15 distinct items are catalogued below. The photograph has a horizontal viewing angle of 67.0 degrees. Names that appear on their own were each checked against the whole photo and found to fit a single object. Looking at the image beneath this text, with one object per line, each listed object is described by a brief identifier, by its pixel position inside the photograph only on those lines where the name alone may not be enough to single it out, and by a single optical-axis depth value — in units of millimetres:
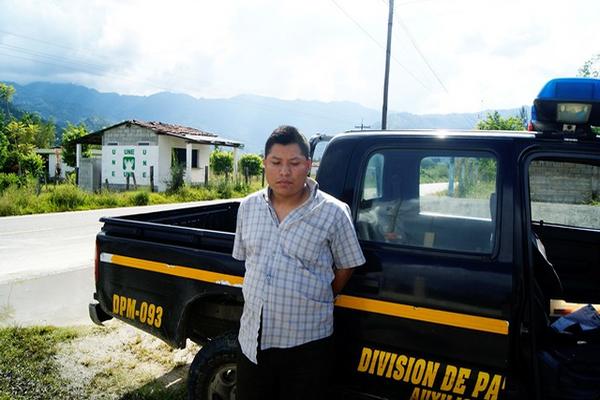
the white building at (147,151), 26969
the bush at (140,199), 18903
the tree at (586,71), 13737
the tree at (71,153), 41062
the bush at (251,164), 37875
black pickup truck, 2100
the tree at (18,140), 41438
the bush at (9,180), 21984
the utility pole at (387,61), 17484
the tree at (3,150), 38978
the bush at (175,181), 22750
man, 1934
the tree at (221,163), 39219
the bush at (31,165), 38344
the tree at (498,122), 18625
